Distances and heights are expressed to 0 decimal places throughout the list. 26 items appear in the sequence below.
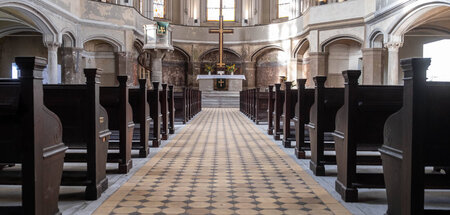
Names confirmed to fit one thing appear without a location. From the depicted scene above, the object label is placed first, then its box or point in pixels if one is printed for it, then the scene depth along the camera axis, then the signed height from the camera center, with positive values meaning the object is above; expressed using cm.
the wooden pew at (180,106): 1019 -38
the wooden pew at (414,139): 204 -26
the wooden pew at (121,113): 414 -23
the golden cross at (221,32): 2045 +317
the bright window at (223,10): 2396 +506
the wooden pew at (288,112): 579 -31
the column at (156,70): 1806 +103
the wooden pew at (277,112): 690 -36
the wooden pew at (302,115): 491 -29
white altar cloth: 1987 +78
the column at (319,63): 1767 +135
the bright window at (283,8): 2242 +490
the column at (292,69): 2084 +123
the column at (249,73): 2302 +114
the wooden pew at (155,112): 596 -31
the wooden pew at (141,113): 508 -28
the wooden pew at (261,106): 1034 -37
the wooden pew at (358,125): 312 -28
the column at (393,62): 1357 +108
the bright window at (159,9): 2266 +490
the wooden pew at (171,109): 789 -36
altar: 2002 +51
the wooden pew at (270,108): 790 -34
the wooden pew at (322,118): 407 -27
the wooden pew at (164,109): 701 -31
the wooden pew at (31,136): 210 -26
